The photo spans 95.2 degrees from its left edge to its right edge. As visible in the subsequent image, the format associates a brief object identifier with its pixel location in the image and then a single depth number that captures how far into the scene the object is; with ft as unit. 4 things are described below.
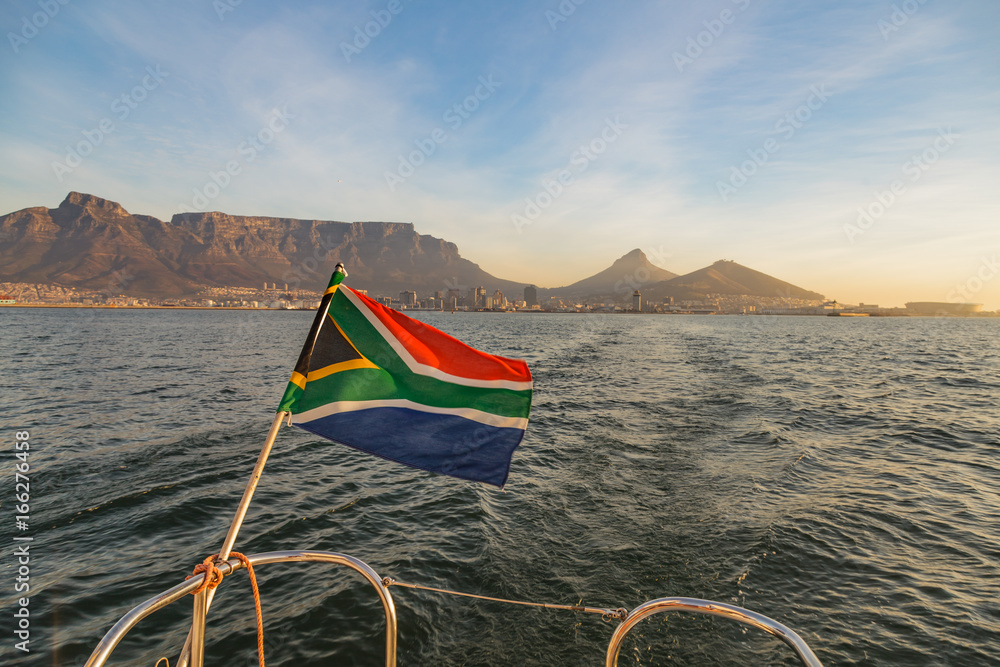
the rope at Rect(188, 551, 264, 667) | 9.07
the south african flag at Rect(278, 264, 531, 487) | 12.64
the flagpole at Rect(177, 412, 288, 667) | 9.06
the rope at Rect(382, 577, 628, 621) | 11.60
